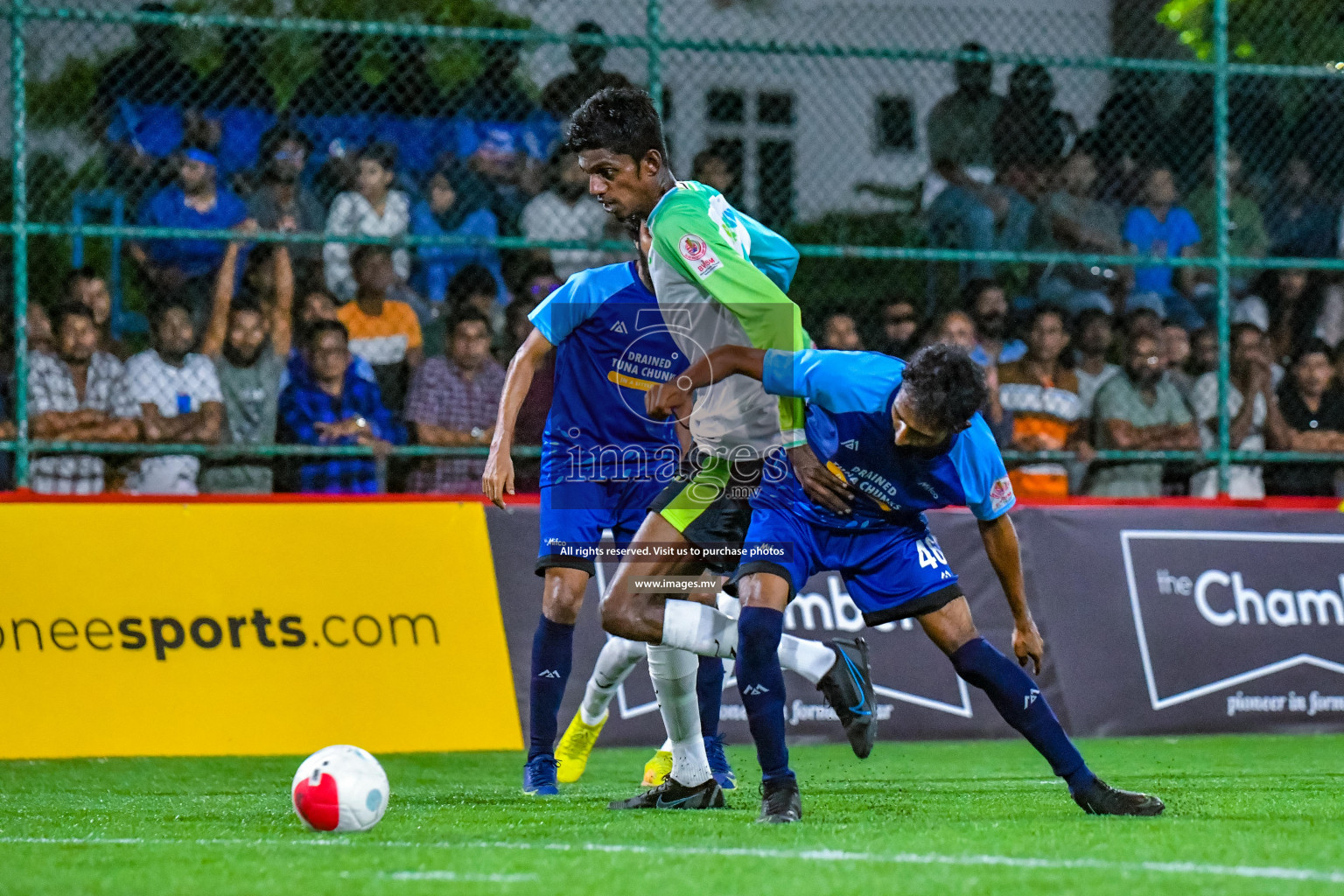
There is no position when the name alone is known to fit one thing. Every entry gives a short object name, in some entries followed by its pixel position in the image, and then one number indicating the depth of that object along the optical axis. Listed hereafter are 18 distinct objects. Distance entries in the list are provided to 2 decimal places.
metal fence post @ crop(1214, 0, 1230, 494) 20.25
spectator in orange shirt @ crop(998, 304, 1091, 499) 19.97
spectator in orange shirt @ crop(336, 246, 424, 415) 19.41
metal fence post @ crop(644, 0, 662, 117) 18.69
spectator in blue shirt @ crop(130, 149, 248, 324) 18.97
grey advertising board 18.12
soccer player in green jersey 10.79
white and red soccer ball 9.57
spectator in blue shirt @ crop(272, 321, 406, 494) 18.14
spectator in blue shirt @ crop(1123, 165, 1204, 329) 21.67
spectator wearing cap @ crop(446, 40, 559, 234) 20.61
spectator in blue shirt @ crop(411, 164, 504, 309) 20.06
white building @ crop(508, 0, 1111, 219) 22.58
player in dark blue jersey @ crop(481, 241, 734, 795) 12.88
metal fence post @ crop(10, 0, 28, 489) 17.25
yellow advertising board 16.06
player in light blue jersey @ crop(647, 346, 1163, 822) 10.23
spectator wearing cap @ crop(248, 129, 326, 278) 19.52
